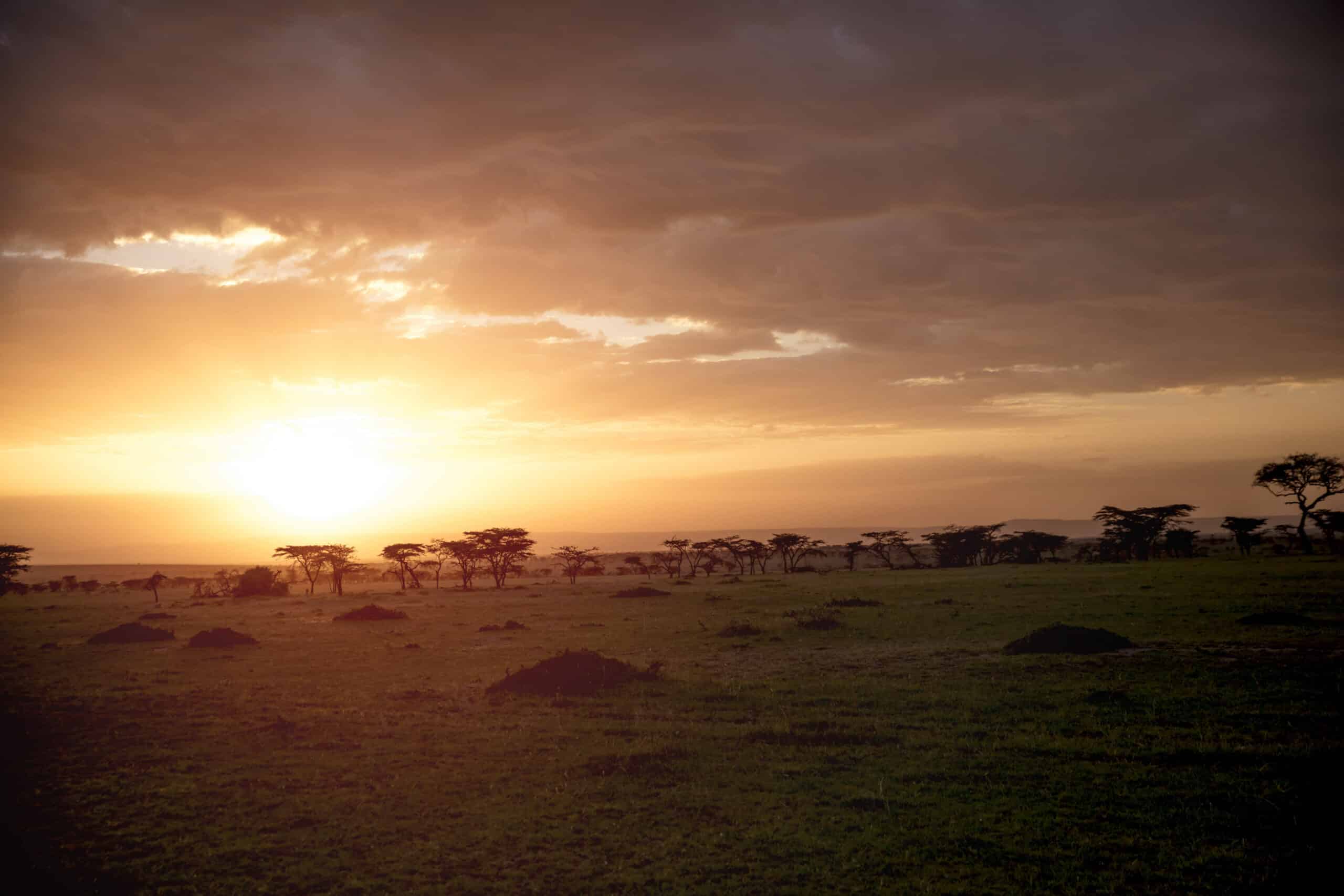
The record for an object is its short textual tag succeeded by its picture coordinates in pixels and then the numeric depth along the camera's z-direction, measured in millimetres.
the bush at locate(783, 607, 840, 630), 40031
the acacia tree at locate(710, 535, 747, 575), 120938
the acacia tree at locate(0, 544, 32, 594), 78312
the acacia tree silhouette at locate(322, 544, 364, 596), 94562
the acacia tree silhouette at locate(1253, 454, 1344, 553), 86125
